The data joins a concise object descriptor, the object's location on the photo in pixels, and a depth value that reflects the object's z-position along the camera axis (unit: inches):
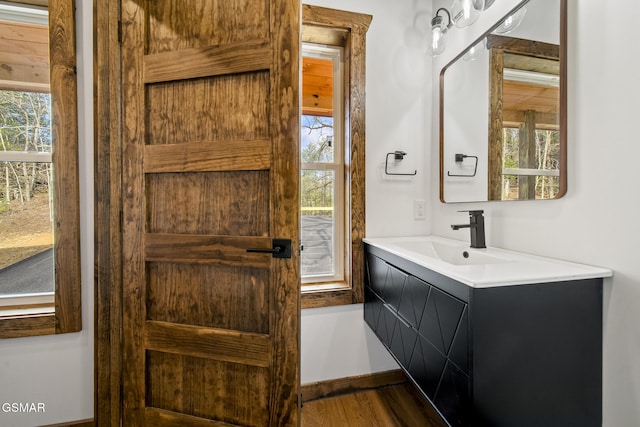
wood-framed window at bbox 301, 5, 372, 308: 66.6
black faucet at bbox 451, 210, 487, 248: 53.3
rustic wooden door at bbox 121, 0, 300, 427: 46.3
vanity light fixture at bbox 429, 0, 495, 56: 52.8
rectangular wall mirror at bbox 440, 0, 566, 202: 43.6
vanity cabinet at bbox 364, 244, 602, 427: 32.6
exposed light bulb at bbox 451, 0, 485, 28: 52.7
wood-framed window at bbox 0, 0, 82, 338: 52.2
